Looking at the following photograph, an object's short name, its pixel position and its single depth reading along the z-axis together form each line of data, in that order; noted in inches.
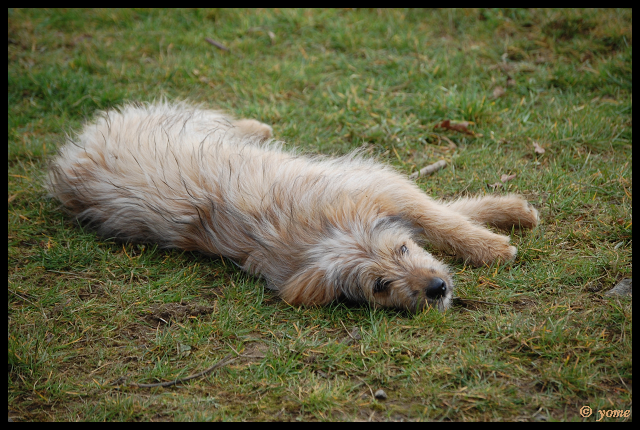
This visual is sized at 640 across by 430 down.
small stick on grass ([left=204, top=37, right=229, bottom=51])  281.8
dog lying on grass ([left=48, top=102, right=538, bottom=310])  146.0
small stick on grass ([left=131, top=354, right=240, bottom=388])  129.6
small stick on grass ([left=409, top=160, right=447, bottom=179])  200.5
